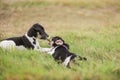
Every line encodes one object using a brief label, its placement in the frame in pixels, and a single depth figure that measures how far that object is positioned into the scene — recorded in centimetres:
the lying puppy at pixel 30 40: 1894
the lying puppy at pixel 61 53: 1576
